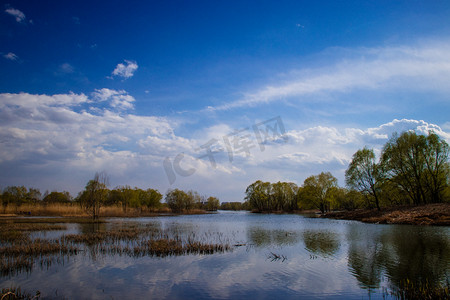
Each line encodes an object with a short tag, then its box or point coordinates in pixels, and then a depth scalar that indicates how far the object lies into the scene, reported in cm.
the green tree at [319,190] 7725
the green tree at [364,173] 5019
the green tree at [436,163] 4156
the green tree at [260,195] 10806
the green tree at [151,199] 9862
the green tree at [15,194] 8006
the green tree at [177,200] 10031
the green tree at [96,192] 4284
